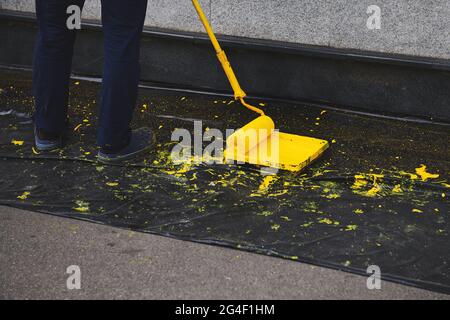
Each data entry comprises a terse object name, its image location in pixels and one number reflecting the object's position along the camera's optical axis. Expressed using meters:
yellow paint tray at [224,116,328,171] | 3.66
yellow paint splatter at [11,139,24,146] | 3.99
